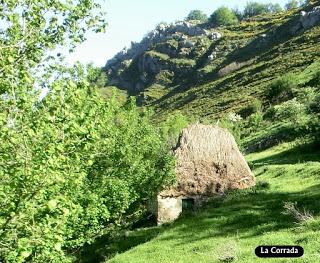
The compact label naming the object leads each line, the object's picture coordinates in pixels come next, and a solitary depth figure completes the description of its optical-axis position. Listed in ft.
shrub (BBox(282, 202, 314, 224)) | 75.25
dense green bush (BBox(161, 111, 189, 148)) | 205.30
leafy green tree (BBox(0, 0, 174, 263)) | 33.71
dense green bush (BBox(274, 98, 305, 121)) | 199.21
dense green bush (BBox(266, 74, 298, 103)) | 320.70
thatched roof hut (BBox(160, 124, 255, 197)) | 112.57
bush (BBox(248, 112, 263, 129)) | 257.96
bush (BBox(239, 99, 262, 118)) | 322.34
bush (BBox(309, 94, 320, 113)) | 169.99
